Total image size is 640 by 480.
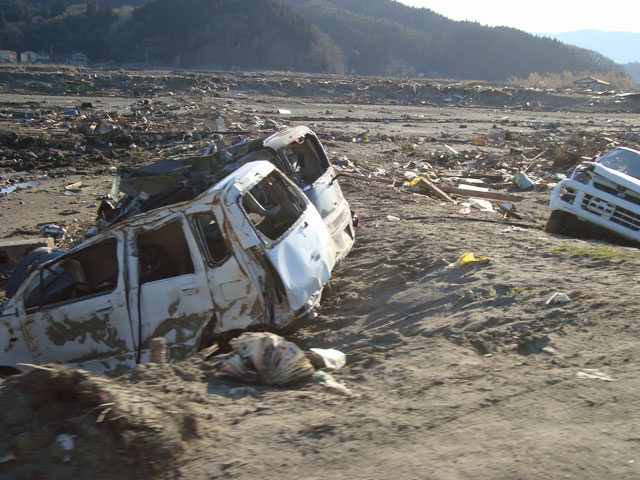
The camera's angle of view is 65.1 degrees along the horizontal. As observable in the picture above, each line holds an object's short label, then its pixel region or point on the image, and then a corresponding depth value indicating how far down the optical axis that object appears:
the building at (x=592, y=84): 65.50
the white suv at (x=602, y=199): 7.39
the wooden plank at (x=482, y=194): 11.15
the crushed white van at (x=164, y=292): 4.30
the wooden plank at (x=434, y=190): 10.89
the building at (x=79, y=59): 86.63
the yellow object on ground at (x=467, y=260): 5.93
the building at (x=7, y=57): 73.76
